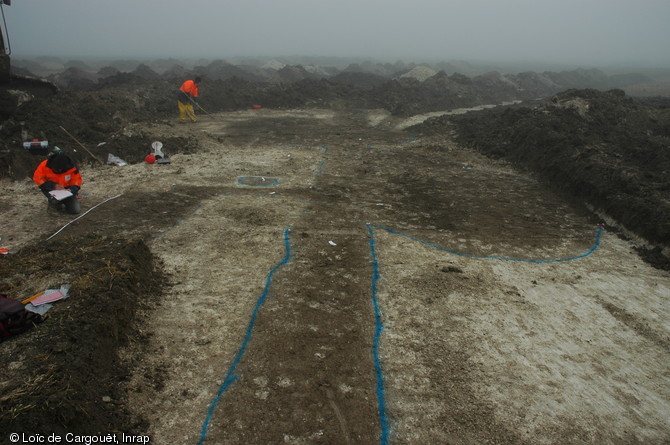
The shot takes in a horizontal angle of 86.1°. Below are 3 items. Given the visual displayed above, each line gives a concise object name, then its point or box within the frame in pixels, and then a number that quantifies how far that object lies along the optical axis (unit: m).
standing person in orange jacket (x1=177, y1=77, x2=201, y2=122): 16.38
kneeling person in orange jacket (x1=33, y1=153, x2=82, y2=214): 7.46
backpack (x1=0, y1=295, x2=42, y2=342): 3.60
